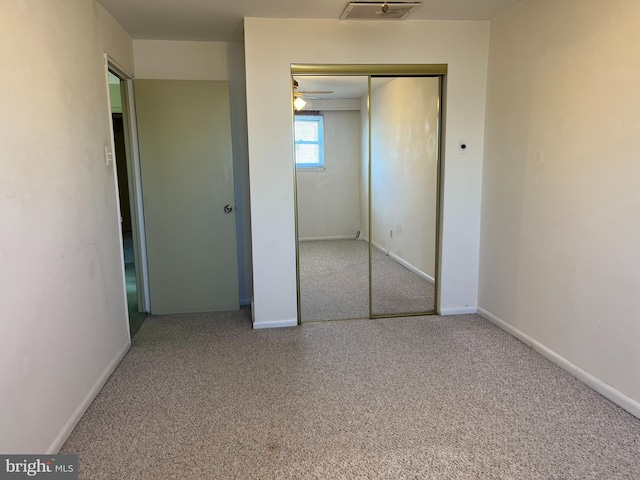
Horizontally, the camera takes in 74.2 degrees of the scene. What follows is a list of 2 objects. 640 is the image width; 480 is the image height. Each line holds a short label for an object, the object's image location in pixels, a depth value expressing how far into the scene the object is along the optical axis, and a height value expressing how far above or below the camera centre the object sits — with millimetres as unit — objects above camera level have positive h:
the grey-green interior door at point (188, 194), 3746 -198
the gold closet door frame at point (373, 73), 3404 +782
